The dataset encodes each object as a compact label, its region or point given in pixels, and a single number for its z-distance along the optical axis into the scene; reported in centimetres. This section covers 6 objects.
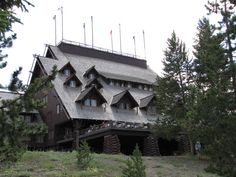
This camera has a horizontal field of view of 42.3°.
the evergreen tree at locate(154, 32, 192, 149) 2741
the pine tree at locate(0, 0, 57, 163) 798
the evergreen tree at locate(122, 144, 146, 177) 1212
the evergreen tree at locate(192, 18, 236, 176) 1203
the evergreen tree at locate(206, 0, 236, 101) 1280
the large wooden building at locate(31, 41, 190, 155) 3042
